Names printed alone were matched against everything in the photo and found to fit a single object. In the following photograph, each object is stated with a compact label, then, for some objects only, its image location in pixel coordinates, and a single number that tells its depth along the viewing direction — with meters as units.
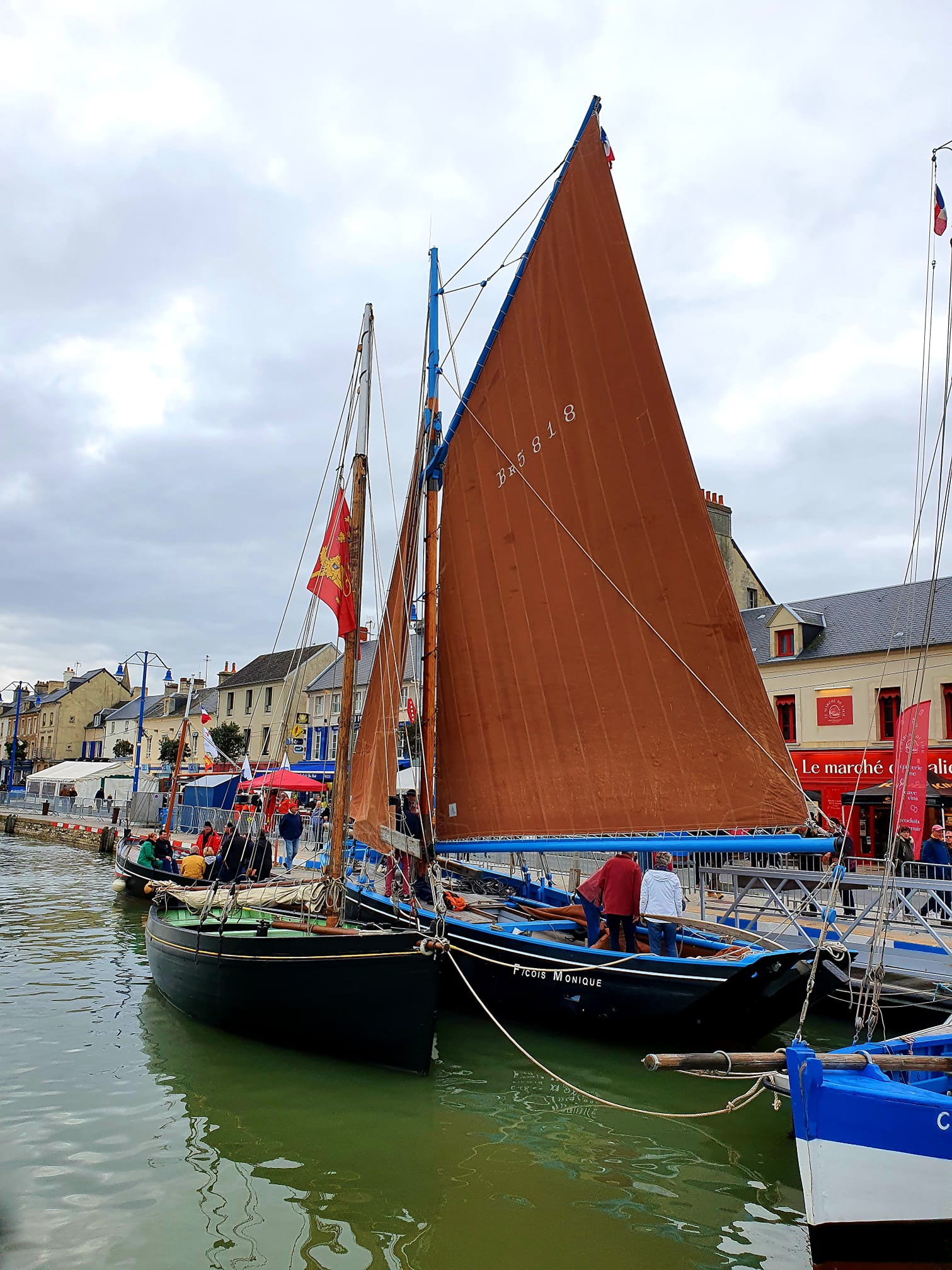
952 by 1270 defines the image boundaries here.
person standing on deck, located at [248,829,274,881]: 16.44
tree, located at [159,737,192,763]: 58.91
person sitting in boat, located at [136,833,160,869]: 21.95
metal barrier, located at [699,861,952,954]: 10.71
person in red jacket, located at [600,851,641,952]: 10.12
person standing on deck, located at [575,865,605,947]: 10.91
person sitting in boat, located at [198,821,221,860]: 24.38
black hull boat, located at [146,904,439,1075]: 8.61
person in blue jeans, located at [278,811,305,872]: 25.00
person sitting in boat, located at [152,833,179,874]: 22.28
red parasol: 24.38
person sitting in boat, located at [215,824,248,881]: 17.37
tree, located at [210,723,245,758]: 53.00
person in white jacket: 9.96
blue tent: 38.25
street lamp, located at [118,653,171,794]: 43.19
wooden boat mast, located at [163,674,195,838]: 31.33
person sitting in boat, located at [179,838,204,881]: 18.64
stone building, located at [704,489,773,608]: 34.59
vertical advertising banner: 9.70
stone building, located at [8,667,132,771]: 83.19
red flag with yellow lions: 11.33
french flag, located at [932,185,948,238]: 8.95
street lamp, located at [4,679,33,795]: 61.22
